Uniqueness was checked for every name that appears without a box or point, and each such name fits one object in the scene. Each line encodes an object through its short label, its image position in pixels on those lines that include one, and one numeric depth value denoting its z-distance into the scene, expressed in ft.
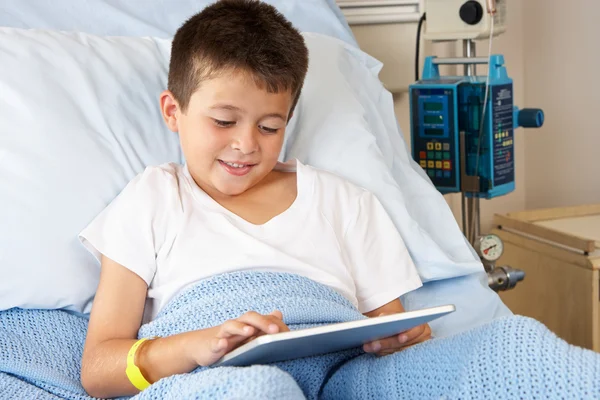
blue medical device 5.57
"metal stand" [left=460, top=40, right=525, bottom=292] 5.44
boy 4.05
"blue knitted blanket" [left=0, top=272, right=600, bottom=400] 3.33
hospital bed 4.22
